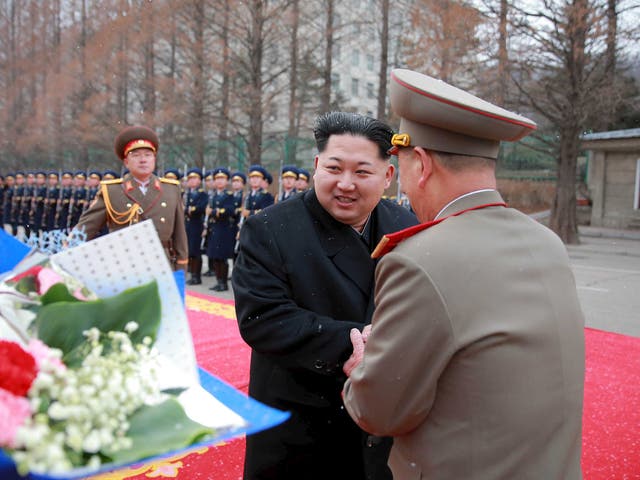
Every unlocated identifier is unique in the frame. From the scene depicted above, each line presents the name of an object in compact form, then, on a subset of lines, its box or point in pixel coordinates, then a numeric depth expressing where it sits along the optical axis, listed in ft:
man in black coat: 6.10
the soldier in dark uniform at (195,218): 33.91
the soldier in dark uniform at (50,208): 54.29
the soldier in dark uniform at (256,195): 31.76
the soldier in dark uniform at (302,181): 31.83
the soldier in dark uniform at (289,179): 31.53
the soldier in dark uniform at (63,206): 51.98
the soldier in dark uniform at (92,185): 48.93
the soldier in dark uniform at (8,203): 62.85
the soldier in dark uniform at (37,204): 56.29
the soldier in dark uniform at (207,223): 35.17
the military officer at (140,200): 14.74
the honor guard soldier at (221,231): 32.27
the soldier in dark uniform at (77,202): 49.65
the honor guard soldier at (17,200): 60.49
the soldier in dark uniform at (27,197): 58.65
